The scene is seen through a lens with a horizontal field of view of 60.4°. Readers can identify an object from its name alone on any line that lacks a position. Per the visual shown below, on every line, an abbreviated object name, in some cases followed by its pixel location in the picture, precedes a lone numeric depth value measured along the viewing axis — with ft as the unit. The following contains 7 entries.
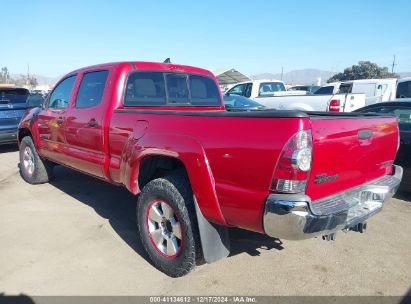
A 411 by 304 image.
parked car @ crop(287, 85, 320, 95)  79.95
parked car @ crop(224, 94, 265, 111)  35.47
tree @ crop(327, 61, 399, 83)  165.58
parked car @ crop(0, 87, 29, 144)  27.14
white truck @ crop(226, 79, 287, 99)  47.47
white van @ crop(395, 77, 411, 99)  36.63
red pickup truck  7.46
